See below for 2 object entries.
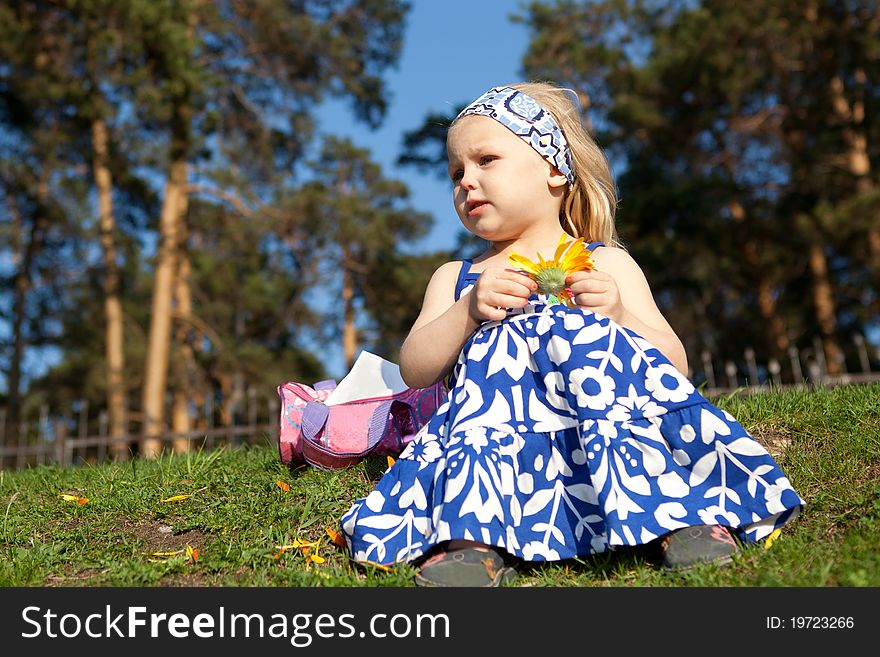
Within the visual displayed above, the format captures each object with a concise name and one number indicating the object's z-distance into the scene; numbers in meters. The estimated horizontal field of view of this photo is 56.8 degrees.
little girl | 2.29
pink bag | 3.22
